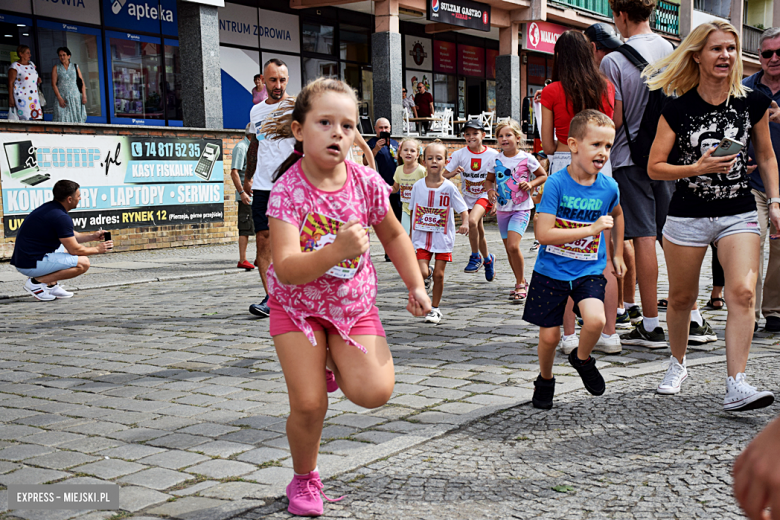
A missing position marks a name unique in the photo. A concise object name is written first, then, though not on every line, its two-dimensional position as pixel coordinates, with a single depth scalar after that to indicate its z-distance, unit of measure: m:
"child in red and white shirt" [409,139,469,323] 7.84
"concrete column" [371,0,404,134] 20.94
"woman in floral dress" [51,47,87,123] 16.97
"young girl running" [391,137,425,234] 9.73
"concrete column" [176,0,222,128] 16.84
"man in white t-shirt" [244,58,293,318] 7.29
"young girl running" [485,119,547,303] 8.68
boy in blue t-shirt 4.42
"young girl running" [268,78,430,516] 3.10
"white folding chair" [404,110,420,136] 23.55
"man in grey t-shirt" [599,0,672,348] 6.02
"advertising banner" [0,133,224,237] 12.77
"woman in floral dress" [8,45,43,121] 16.08
